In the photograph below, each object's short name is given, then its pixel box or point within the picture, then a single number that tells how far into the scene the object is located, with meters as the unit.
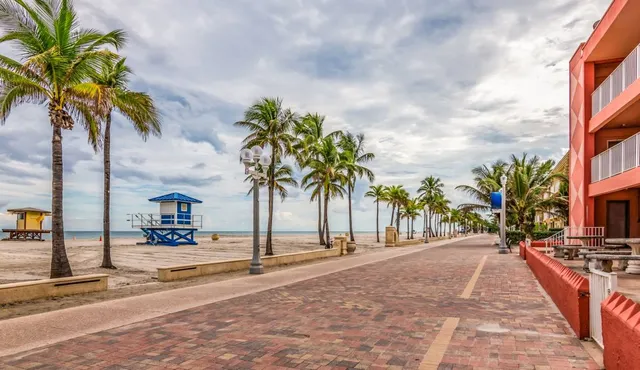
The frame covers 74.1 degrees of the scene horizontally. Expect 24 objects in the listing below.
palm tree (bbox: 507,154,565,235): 32.38
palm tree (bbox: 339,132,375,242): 32.42
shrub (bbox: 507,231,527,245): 34.09
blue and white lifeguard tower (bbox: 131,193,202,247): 37.72
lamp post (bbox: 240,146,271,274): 13.84
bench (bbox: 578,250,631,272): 11.67
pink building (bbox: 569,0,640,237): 15.70
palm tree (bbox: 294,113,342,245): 26.53
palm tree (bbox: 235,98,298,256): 24.19
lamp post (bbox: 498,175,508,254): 25.15
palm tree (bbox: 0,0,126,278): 11.12
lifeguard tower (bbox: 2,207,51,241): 47.72
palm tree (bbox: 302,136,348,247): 30.66
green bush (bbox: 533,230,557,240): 35.91
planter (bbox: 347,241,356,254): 25.72
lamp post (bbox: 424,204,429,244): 44.69
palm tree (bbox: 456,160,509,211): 37.34
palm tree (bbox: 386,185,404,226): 57.75
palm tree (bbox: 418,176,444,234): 67.12
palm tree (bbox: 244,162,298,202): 33.75
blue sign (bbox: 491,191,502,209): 32.53
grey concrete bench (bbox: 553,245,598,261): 17.31
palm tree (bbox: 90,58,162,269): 15.33
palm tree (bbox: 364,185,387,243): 57.47
